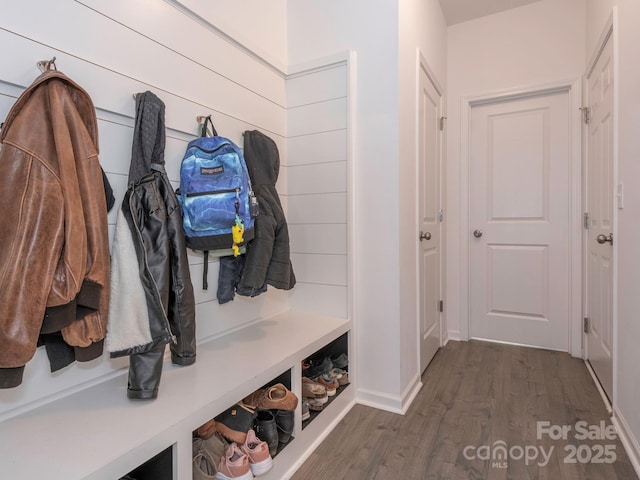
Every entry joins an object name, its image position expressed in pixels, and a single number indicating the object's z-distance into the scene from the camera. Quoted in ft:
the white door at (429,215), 7.26
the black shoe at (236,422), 3.99
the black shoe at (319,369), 6.12
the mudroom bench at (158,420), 2.69
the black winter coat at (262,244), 5.20
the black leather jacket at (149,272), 3.50
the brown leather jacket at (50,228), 2.74
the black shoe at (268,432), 4.35
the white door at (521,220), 8.57
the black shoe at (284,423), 4.61
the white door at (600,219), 6.13
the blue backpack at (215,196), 4.48
